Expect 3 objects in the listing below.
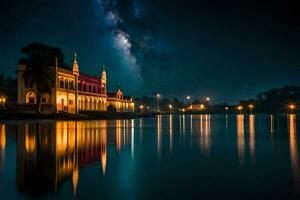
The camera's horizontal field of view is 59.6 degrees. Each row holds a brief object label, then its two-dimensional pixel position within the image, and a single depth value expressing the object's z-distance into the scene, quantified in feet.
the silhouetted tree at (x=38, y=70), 160.20
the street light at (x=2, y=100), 221.40
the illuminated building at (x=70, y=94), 175.34
